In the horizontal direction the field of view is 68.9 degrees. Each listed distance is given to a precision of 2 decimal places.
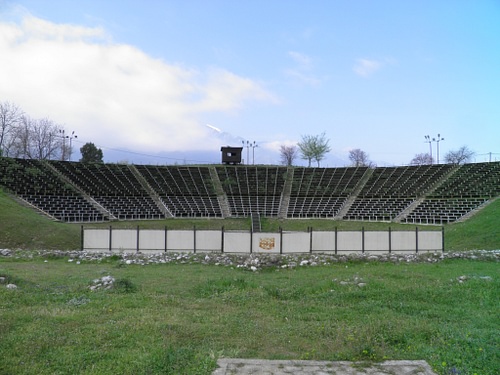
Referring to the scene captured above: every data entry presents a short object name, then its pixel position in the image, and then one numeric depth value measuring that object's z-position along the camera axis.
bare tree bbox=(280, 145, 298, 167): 118.31
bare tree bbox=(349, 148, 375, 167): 121.86
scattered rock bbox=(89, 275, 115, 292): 10.02
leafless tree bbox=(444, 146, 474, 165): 91.71
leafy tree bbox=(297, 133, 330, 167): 90.56
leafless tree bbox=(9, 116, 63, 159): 71.38
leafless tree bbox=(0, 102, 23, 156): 64.62
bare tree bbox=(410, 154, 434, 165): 103.43
